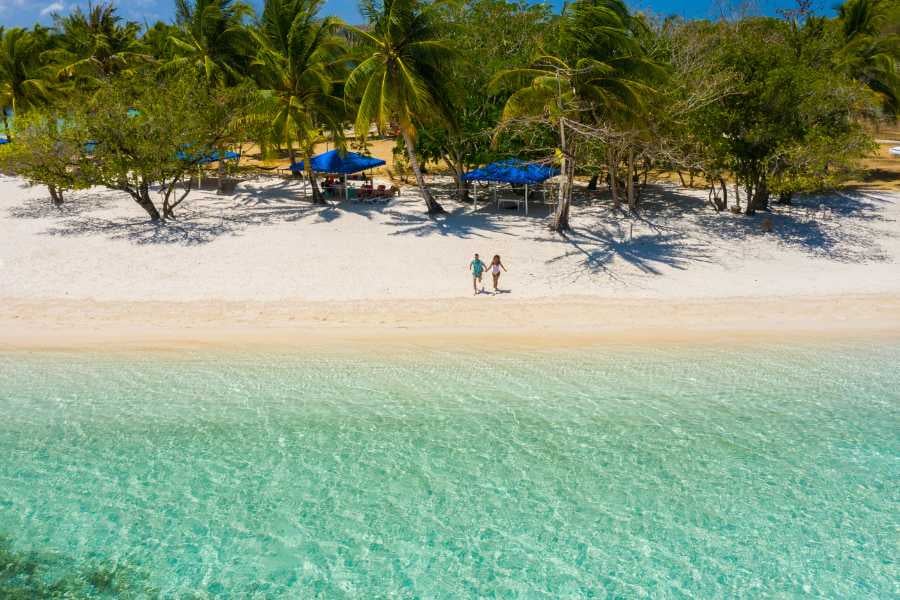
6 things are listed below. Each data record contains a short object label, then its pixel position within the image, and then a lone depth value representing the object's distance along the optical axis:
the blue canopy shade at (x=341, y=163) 23.53
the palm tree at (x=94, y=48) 30.28
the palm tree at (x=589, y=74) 17.45
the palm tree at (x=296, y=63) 20.97
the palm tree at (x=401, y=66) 19.27
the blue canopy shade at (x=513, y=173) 21.84
